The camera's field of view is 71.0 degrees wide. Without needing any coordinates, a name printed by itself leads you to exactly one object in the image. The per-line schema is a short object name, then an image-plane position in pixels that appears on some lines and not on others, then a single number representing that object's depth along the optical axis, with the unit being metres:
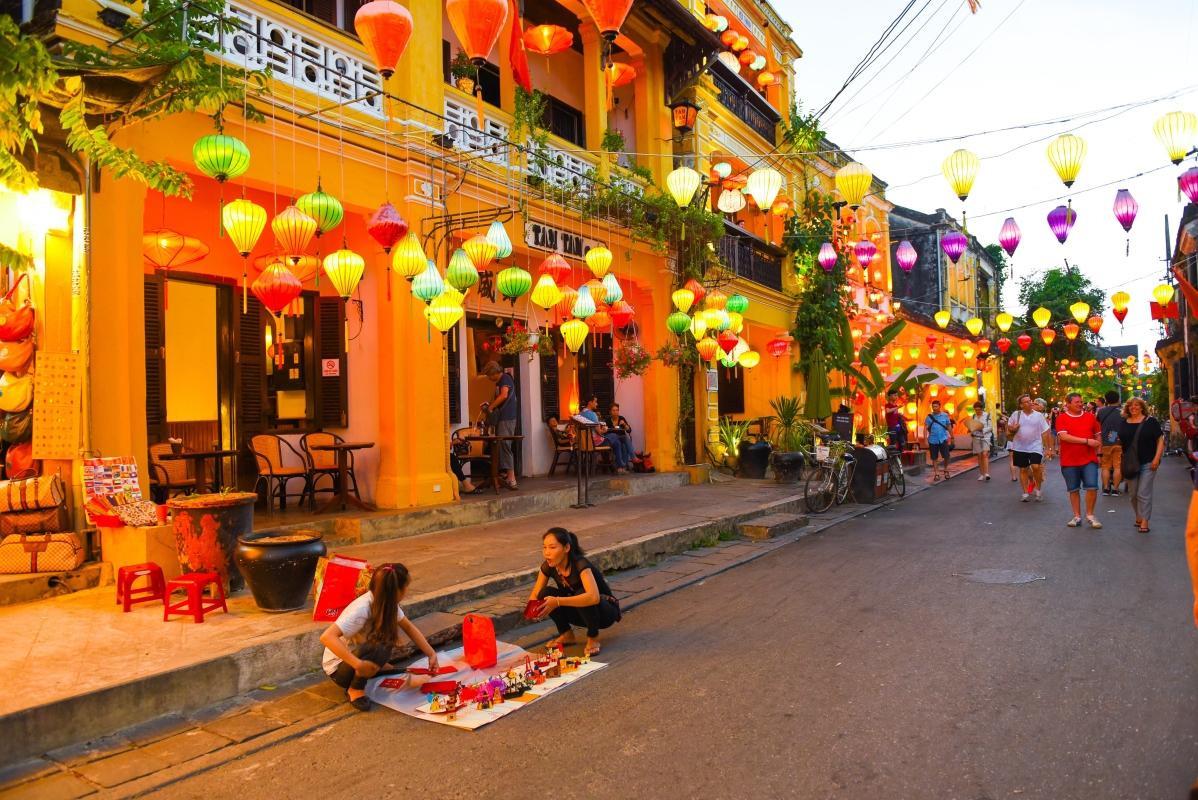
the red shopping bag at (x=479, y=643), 5.62
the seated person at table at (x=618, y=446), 15.70
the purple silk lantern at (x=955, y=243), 14.99
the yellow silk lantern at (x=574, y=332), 12.23
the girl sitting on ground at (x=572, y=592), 6.05
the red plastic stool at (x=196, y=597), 6.14
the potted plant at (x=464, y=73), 12.48
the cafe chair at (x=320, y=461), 10.22
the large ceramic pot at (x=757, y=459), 17.80
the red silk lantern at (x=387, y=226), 8.50
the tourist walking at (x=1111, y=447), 13.67
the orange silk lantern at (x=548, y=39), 12.91
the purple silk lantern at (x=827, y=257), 18.34
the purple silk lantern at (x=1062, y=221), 12.64
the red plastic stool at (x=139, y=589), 6.38
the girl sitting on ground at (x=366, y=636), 5.05
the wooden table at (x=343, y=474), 9.95
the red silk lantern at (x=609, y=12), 7.47
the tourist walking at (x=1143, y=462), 10.31
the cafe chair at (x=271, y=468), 9.88
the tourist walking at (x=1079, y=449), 10.82
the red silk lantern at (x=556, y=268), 11.22
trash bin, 15.20
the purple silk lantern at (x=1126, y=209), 12.29
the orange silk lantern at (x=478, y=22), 7.29
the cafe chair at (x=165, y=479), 9.16
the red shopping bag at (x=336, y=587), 6.16
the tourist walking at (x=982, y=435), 19.11
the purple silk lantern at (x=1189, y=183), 11.41
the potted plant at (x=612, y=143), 15.06
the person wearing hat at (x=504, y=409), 12.75
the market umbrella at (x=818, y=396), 19.72
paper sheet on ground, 4.78
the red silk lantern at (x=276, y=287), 8.25
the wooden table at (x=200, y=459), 8.78
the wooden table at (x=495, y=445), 12.17
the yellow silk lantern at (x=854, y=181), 11.97
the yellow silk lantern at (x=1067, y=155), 10.35
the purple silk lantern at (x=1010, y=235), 14.65
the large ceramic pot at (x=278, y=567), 6.29
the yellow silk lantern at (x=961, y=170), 10.97
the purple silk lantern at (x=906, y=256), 16.97
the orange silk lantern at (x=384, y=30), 7.04
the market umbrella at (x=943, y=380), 26.84
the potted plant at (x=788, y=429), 19.23
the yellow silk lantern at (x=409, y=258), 8.88
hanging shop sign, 13.20
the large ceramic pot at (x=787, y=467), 16.97
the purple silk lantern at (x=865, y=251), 18.75
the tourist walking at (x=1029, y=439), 13.76
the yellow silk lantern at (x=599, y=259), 12.24
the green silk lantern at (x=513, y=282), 10.32
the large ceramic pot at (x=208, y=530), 6.75
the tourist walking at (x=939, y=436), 20.55
